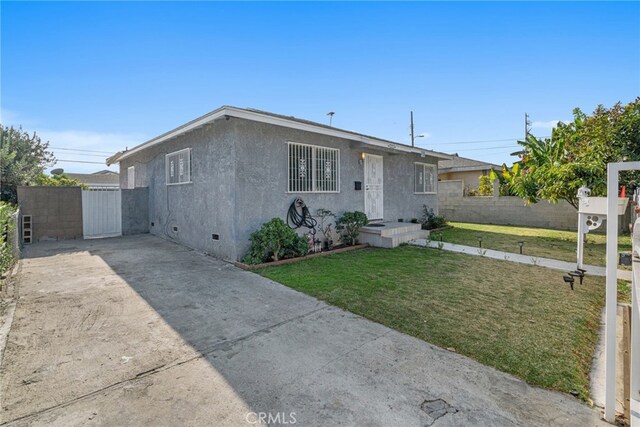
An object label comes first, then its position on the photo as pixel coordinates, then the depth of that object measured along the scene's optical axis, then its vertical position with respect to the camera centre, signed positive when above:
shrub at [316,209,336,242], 8.95 -0.57
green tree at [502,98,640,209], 8.92 +1.53
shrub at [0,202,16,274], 4.99 -0.61
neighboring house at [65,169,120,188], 28.12 +2.62
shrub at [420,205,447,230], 13.05 -0.74
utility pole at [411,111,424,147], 31.44 +6.61
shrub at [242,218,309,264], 7.10 -0.95
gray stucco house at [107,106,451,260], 7.23 +0.85
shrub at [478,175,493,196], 17.77 +0.94
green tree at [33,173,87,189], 15.46 +1.42
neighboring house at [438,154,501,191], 20.36 +2.12
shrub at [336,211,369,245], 9.36 -0.65
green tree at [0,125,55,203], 12.33 +2.28
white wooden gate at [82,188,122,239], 10.88 -0.30
